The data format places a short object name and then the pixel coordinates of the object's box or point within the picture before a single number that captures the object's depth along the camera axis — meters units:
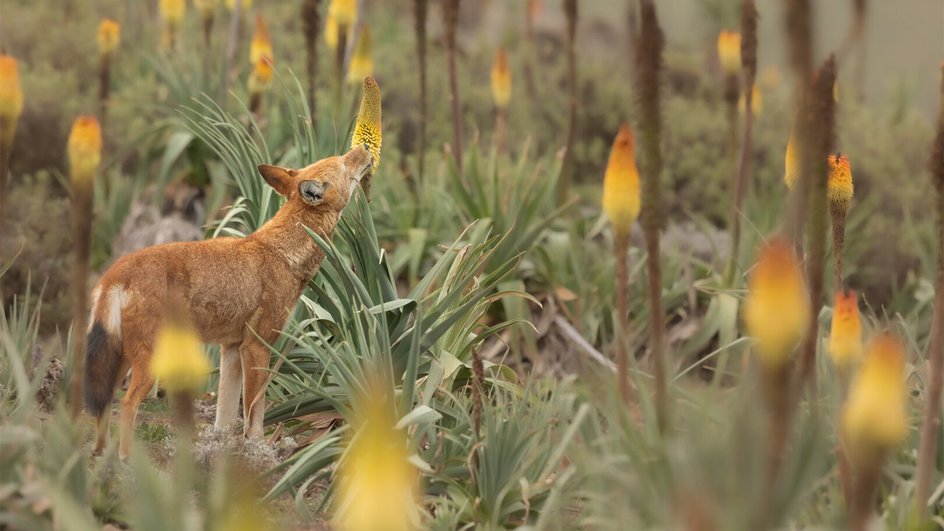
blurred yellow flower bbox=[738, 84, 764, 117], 20.80
